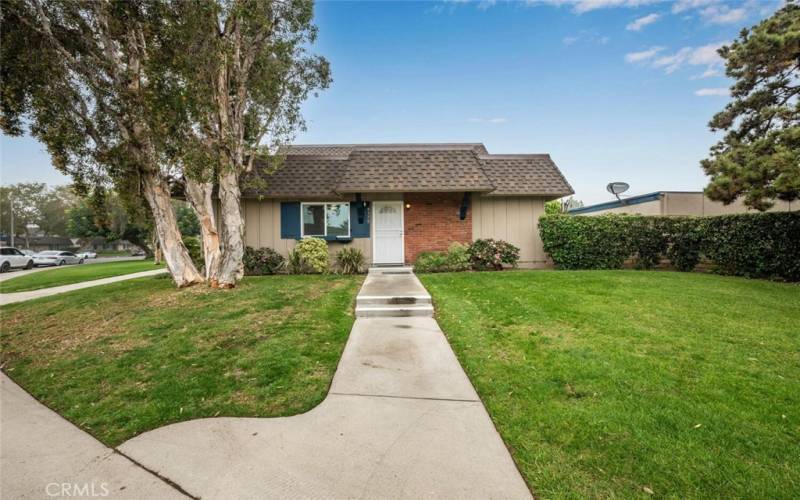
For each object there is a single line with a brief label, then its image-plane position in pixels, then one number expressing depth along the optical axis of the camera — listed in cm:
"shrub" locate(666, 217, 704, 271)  935
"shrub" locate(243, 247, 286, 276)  1034
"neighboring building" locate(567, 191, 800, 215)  1166
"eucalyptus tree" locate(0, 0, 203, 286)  610
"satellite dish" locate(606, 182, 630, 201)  1534
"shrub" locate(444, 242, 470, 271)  971
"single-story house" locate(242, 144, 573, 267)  1065
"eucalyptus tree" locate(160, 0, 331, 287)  683
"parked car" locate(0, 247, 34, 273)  2058
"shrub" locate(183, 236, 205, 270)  1149
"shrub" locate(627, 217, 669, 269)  977
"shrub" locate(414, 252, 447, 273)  972
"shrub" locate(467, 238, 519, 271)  995
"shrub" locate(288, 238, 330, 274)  998
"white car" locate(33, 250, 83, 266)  2569
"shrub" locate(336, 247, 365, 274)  1008
